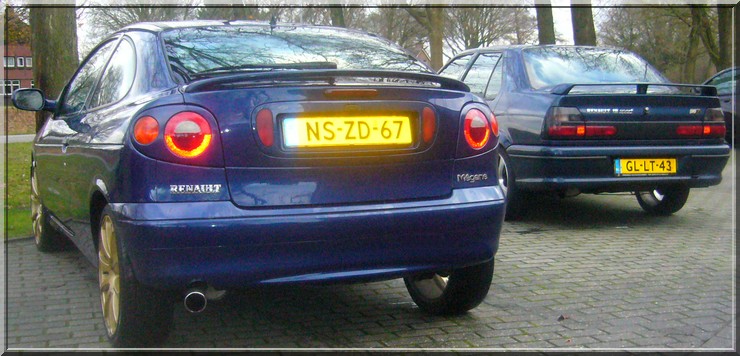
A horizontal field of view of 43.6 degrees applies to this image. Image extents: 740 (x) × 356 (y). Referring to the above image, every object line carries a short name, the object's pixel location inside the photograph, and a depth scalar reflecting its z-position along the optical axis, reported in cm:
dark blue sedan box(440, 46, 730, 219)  754
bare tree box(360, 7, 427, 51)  4745
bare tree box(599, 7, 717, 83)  3972
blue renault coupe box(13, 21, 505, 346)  376
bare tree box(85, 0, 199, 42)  4569
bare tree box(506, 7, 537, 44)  5306
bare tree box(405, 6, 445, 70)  3297
